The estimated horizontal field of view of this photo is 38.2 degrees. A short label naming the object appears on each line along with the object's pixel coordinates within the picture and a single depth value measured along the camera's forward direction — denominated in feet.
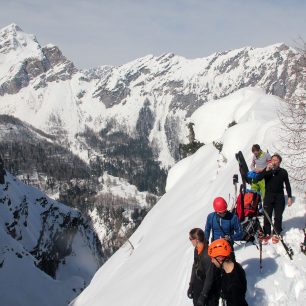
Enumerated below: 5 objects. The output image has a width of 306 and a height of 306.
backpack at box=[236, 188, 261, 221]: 42.93
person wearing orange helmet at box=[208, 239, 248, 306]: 28.04
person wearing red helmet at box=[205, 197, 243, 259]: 38.58
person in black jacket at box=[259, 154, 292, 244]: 43.62
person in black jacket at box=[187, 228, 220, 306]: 31.51
